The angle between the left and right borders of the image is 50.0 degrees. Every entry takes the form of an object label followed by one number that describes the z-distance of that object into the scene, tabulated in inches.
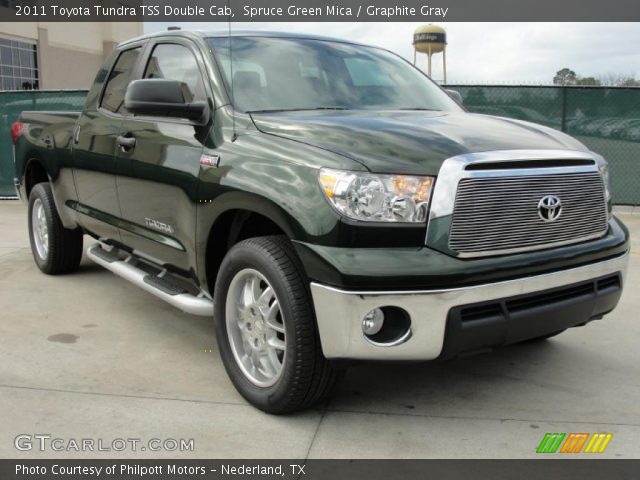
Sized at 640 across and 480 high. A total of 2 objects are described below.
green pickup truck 112.5
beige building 1402.6
